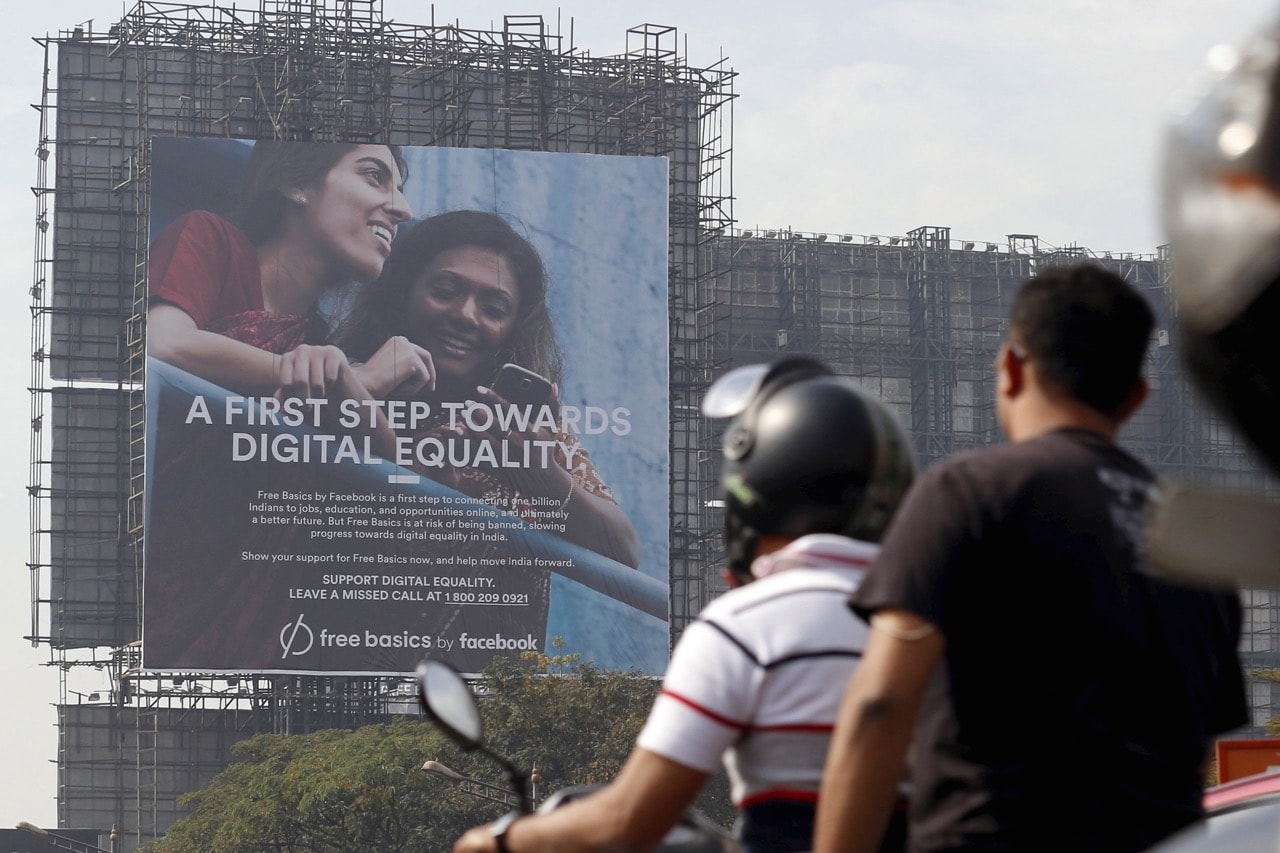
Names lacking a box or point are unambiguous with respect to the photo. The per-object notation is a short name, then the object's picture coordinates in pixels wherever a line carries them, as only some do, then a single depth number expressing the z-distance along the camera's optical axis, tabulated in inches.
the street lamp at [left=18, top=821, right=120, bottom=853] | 2130.9
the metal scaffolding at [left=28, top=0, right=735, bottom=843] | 2177.7
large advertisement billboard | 1777.8
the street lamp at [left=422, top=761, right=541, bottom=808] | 1507.5
